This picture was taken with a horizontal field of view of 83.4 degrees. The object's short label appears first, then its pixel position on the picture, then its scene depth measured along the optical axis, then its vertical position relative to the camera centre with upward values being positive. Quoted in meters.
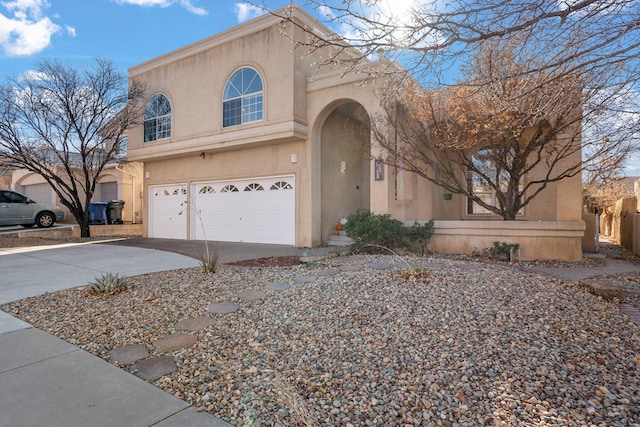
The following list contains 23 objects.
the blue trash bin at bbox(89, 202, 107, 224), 18.12 -0.04
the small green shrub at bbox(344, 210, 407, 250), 8.37 -0.45
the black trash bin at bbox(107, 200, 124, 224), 18.19 +0.06
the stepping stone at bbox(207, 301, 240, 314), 4.10 -1.12
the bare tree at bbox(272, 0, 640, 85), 3.38 +1.87
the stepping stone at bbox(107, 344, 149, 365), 3.00 -1.22
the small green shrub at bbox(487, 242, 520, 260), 7.98 -0.83
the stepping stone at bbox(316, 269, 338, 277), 5.51 -0.94
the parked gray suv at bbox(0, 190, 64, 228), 14.87 +0.04
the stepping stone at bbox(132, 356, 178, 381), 2.73 -1.23
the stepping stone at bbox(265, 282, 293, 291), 4.91 -1.04
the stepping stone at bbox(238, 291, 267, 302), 4.50 -1.08
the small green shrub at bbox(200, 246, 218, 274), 6.19 -0.93
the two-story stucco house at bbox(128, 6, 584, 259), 9.59 +1.84
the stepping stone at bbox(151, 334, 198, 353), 3.20 -1.19
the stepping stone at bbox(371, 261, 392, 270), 5.55 -0.85
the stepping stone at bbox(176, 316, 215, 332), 3.63 -1.16
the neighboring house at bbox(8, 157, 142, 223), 19.08 +1.42
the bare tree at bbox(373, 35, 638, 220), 5.60 +1.74
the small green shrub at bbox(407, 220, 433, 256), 8.70 -0.55
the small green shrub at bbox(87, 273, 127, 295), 4.89 -1.02
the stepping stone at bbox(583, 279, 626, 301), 4.50 -0.99
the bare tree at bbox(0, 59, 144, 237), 12.15 +3.49
